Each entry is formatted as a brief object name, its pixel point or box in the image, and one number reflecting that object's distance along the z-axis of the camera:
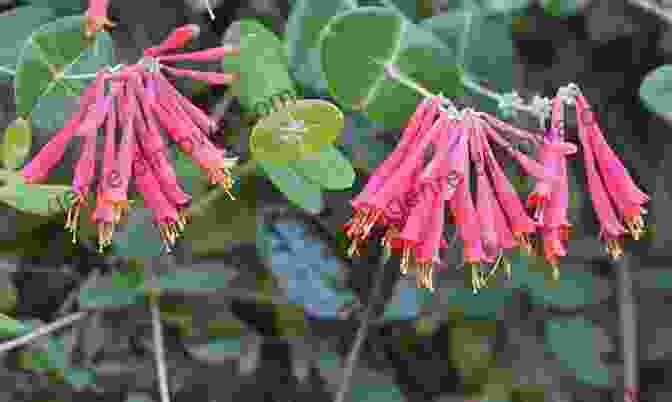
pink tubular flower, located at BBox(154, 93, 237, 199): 0.44
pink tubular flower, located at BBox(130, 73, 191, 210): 0.43
